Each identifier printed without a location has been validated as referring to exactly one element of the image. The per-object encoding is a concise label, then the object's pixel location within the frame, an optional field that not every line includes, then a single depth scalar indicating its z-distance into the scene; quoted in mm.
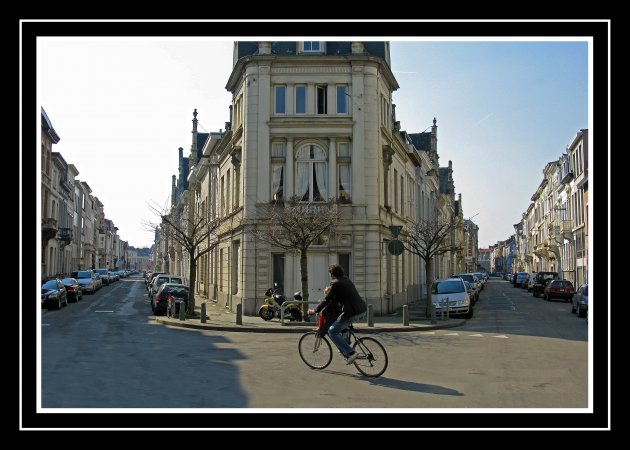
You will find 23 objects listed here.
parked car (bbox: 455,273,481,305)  39212
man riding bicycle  11164
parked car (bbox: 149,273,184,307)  34344
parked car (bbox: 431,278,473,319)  25859
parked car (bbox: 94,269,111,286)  61216
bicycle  11289
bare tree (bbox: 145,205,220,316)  24594
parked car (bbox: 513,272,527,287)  65656
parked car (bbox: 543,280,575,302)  40719
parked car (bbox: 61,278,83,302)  35616
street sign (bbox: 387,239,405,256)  22484
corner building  26734
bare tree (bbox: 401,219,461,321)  24656
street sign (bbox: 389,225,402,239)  23281
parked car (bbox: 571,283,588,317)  26111
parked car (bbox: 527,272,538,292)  56922
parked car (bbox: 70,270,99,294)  44969
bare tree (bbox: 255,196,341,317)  22578
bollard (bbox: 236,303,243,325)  21078
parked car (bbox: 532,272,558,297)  47281
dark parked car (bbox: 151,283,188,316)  26156
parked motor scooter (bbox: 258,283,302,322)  22422
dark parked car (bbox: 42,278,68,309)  29234
